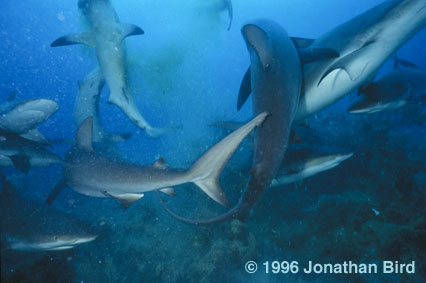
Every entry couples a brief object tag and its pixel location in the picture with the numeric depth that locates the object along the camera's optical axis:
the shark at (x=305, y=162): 4.36
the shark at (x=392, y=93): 4.07
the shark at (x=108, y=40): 6.32
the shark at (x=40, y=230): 3.83
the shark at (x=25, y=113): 5.39
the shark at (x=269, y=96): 1.68
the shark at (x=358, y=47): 2.74
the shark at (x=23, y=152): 5.67
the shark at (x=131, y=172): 2.42
